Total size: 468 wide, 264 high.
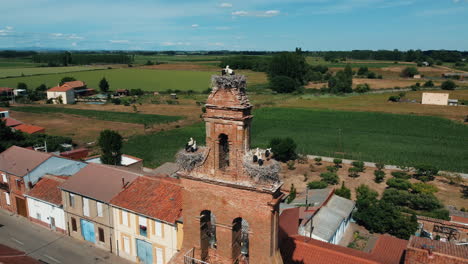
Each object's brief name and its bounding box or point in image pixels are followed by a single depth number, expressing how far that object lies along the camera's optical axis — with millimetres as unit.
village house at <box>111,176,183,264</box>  20906
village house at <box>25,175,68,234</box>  26625
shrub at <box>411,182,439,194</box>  34450
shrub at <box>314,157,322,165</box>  45169
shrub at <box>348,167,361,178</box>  40300
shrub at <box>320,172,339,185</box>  38156
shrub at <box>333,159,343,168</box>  43469
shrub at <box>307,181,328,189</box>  35250
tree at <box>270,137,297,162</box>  45344
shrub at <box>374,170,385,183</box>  38781
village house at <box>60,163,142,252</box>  23875
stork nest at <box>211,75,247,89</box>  10914
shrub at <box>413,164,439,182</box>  39031
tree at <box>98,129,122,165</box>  35594
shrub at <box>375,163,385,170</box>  41781
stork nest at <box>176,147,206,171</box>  11539
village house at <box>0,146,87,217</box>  28333
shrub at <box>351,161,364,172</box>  42094
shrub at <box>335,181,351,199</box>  31672
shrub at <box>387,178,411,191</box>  36234
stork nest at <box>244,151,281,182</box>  10438
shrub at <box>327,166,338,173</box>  41806
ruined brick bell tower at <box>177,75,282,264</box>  10734
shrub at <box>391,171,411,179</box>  39675
